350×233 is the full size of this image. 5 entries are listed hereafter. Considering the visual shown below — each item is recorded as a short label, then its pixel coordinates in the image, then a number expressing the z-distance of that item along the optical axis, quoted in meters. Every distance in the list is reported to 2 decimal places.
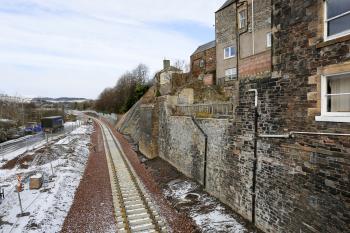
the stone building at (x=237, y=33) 22.08
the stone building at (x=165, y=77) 37.67
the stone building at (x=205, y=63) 30.23
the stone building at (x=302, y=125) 6.68
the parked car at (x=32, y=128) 51.66
